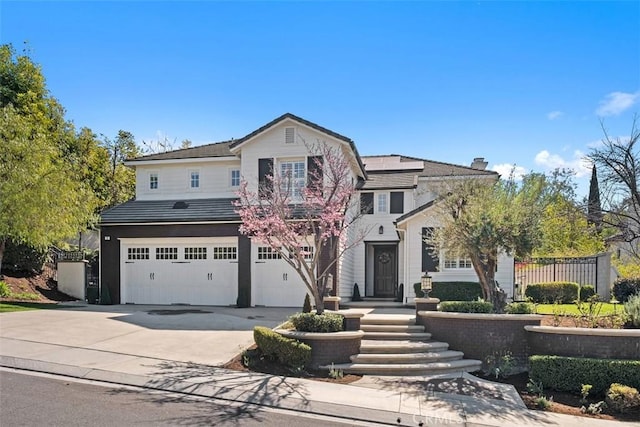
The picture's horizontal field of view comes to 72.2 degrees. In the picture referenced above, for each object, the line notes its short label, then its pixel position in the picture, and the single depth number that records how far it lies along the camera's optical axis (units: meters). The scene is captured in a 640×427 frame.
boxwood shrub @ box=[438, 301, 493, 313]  10.37
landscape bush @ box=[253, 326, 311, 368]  9.04
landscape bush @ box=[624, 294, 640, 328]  9.22
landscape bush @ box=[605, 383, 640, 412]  7.44
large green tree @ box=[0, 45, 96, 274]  15.91
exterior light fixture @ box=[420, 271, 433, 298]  12.06
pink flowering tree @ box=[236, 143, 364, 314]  10.22
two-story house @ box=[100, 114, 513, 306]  17.19
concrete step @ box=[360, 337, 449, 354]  9.70
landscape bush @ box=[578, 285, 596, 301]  16.16
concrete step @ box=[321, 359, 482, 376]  9.06
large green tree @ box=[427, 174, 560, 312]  10.18
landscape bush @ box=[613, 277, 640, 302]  15.27
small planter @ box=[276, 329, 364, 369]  9.30
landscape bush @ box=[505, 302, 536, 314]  10.14
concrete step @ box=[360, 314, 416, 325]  11.23
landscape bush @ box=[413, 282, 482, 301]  15.70
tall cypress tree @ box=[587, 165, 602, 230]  11.49
